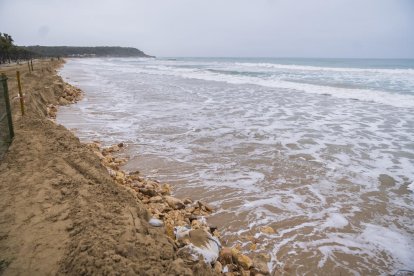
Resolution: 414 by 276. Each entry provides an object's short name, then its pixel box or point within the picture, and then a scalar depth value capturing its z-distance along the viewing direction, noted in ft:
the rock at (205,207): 17.62
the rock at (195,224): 15.38
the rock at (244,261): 12.66
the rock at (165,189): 19.42
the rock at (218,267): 11.96
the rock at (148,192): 18.60
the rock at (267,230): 15.72
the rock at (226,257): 12.73
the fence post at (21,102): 27.52
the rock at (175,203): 17.28
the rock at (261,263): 12.66
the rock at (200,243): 11.95
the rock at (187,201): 18.23
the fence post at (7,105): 21.36
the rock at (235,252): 12.91
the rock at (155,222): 13.82
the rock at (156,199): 17.57
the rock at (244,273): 12.33
